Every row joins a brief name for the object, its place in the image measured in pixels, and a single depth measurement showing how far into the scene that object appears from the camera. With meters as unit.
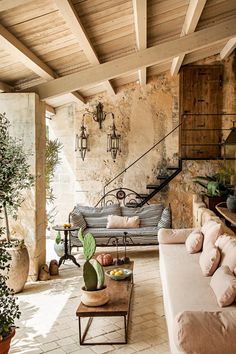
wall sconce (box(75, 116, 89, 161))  8.95
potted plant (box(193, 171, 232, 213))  7.18
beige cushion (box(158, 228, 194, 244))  5.51
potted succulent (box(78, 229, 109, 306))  3.62
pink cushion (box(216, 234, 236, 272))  3.58
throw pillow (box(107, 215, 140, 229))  7.26
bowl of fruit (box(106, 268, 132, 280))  4.38
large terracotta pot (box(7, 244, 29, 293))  4.99
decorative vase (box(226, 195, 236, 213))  5.46
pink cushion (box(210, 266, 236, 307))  3.08
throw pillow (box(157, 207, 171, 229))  7.24
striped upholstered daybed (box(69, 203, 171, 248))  6.96
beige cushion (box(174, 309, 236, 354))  2.56
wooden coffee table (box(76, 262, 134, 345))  3.51
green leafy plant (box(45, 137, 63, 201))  8.77
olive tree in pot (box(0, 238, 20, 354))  2.85
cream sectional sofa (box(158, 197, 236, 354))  2.57
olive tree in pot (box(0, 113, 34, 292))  4.32
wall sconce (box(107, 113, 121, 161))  8.95
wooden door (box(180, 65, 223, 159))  8.77
